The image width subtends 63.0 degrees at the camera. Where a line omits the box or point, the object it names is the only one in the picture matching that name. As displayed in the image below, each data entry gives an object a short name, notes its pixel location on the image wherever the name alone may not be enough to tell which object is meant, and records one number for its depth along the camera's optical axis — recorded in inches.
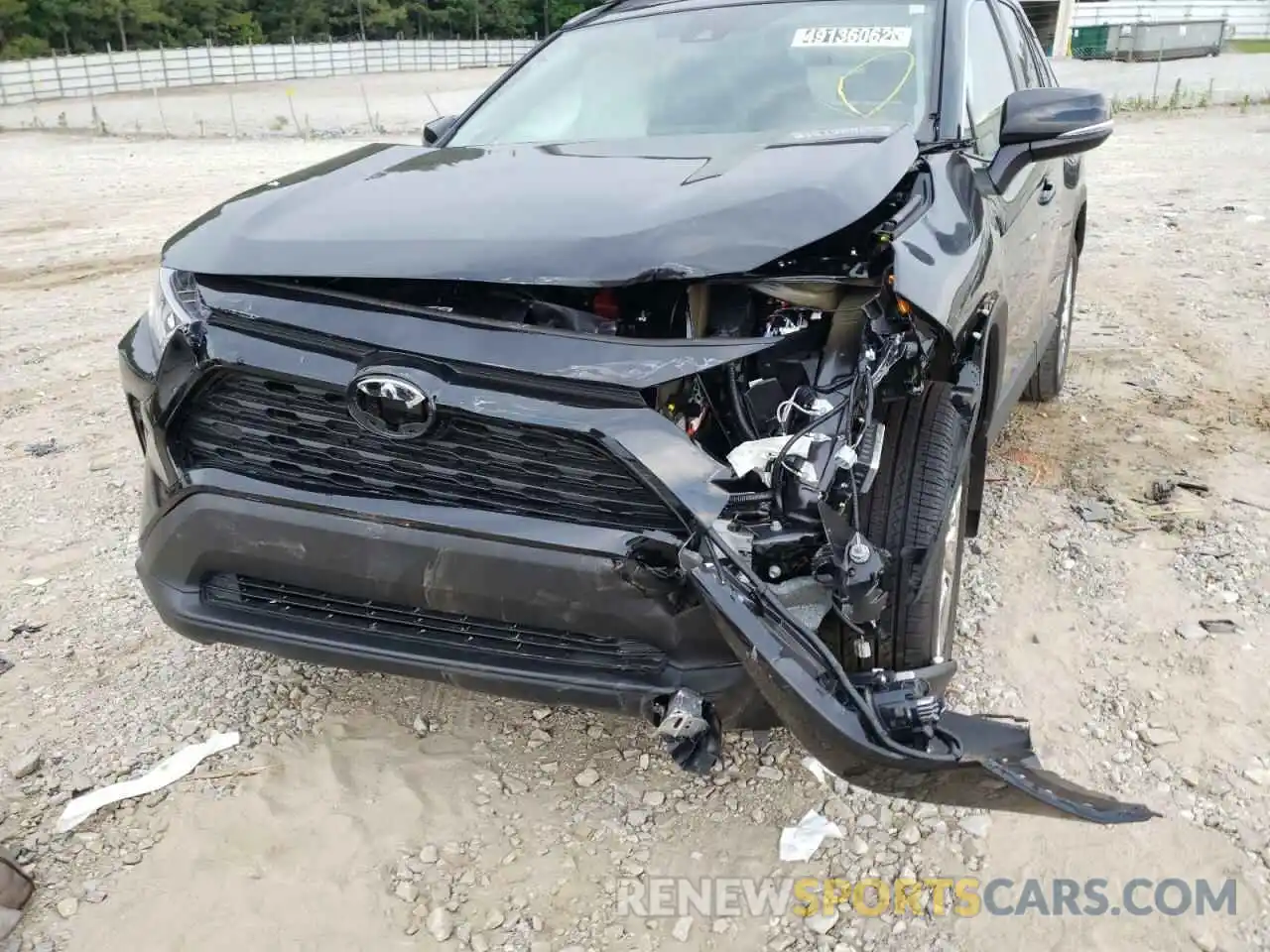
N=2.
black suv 69.7
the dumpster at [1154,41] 1684.3
